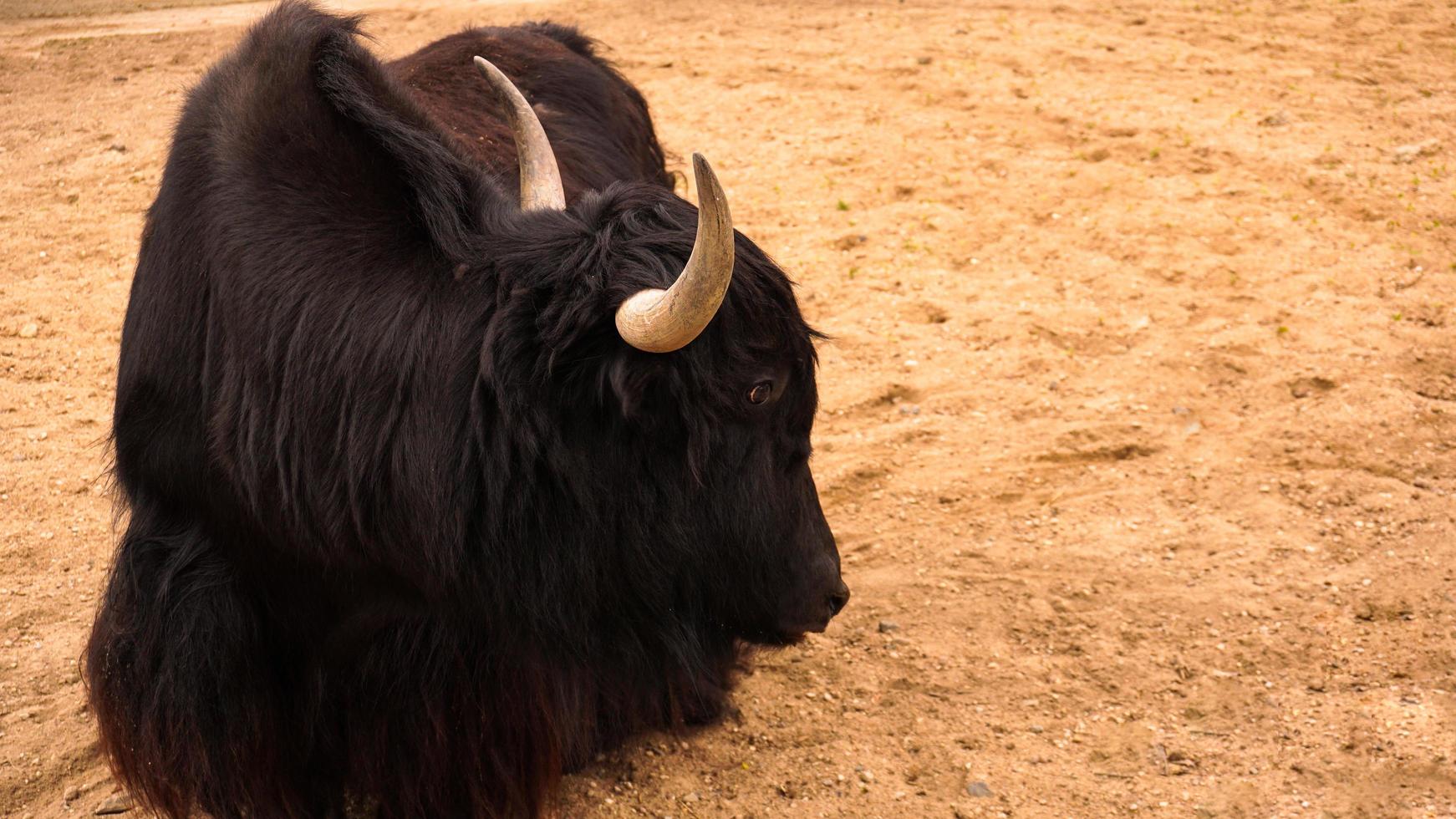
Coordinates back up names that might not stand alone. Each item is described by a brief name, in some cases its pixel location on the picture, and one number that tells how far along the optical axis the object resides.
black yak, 2.04
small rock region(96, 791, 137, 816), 2.68
